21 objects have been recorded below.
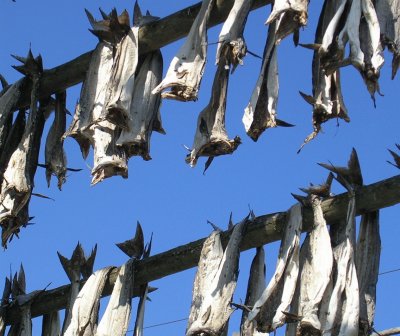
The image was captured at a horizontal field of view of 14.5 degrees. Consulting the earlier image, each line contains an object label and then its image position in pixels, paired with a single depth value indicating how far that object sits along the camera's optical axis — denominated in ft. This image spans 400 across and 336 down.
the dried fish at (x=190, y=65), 15.24
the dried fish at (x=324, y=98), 14.74
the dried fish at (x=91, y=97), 16.65
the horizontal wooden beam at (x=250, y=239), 15.60
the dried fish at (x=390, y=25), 14.52
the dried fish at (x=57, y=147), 18.00
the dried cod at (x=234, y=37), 15.08
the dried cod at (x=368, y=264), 15.29
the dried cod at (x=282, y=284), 15.45
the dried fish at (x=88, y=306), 17.58
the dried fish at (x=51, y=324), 19.10
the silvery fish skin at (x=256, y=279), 16.60
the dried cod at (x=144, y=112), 16.09
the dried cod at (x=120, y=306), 17.10
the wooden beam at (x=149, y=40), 16.23
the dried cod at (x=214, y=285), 15.63
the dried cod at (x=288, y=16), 14.51
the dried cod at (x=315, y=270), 15.07
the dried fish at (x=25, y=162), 17.22
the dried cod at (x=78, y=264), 18.67
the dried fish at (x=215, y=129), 15.34
